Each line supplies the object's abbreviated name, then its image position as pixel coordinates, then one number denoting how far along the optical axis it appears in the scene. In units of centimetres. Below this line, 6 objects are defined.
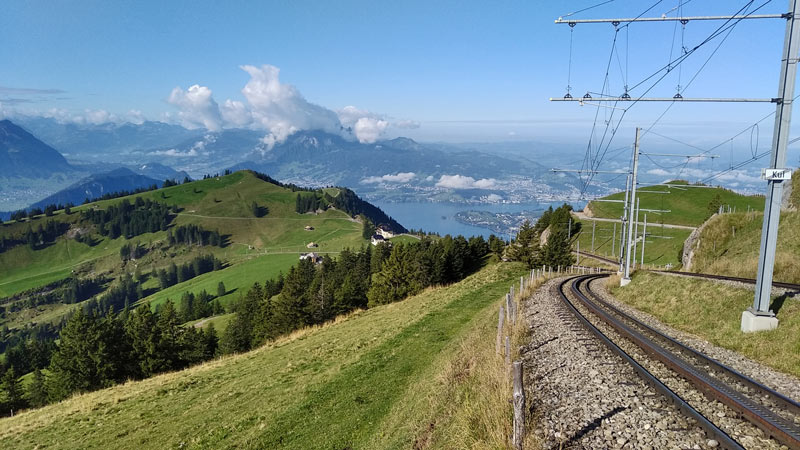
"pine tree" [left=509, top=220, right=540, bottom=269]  5967
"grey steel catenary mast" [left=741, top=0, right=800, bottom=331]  1389
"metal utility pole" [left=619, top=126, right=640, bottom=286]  2959
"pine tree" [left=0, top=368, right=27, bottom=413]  6328
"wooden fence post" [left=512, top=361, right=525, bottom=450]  638
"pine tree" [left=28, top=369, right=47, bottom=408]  6702
